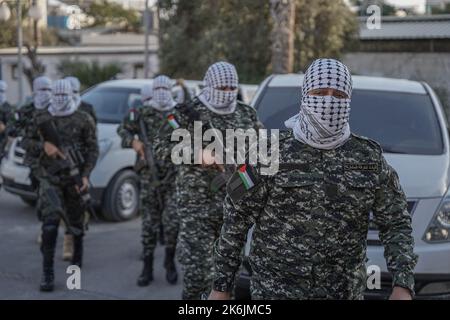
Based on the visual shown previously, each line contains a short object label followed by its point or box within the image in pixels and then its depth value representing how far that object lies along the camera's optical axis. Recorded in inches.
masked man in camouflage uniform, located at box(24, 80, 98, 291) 227.9
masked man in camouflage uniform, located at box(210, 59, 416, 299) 108.1
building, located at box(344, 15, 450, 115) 713.2
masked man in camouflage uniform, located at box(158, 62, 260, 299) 179.3
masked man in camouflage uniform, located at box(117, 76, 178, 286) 237.3
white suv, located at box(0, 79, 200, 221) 321.7
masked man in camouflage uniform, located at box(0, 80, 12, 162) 316.8
